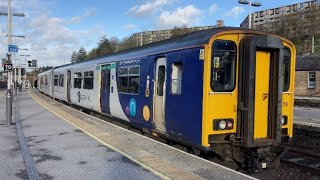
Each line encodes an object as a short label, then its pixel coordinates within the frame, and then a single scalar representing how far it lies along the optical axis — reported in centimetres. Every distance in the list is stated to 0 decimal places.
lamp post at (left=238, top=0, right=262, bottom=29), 1876
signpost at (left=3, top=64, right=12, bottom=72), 1069
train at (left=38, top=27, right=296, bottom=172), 543
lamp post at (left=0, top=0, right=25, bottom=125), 958
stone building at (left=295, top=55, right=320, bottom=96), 2757
